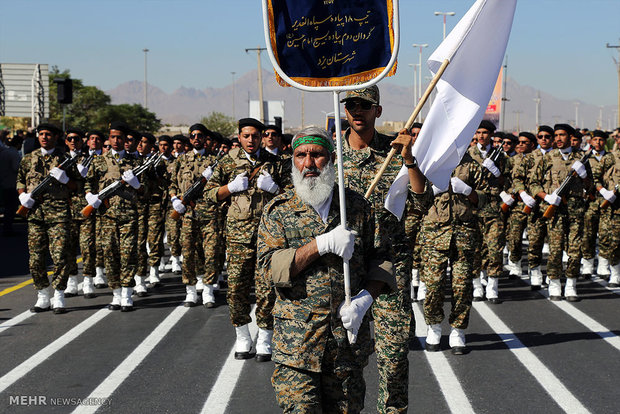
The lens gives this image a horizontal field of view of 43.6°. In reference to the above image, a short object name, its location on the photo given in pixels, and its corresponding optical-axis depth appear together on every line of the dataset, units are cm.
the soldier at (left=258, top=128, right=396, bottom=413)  419
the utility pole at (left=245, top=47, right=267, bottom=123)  5445
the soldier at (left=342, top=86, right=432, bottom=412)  568
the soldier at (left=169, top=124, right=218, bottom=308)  1059
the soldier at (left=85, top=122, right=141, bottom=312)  1082
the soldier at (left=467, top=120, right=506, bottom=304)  1129
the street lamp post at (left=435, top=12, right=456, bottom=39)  5875
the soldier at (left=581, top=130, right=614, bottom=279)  1338
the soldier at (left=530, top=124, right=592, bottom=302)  1151
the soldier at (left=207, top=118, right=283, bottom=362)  802
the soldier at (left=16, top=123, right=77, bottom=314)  1042
